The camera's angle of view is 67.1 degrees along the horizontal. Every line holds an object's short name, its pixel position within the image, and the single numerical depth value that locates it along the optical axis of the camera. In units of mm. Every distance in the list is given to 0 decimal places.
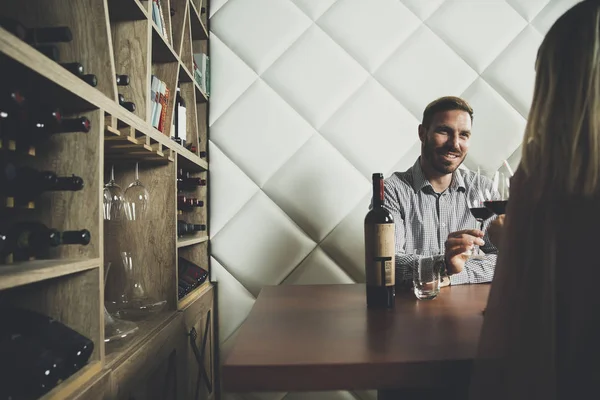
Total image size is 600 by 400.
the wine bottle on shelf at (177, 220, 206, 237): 1810
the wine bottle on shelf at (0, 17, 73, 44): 872
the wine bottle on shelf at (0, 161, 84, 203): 785
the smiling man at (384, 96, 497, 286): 1842
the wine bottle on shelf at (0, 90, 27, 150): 740
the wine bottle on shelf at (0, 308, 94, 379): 850
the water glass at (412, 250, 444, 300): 1054
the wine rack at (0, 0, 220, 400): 893
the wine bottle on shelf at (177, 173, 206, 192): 1924
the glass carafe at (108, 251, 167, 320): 1405
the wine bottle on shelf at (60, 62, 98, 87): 917
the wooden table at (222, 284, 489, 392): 646
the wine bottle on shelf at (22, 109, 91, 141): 859
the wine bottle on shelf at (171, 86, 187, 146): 1819
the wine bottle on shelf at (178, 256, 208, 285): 1967
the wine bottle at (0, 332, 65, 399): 696
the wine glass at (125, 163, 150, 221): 1493
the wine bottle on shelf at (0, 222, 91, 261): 856
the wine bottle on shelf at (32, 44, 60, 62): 860
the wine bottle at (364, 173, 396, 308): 971
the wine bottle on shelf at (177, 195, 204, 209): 1759
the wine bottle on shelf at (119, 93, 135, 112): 1239
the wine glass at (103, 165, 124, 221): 1392
